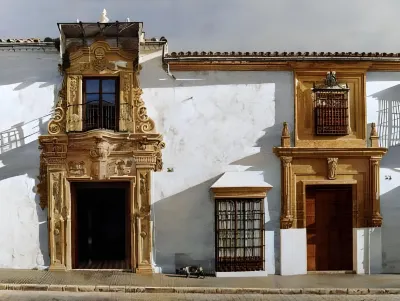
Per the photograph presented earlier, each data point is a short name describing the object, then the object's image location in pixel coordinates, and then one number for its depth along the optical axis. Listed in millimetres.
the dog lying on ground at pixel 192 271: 13138
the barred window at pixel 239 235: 13352
